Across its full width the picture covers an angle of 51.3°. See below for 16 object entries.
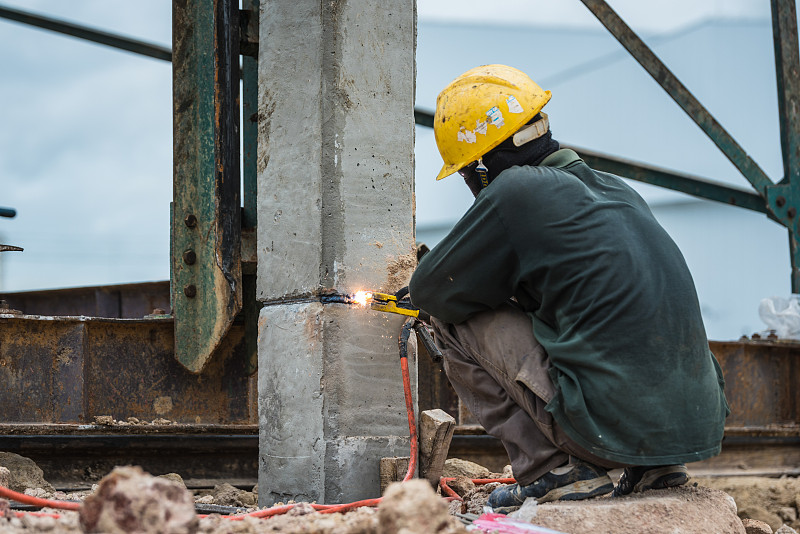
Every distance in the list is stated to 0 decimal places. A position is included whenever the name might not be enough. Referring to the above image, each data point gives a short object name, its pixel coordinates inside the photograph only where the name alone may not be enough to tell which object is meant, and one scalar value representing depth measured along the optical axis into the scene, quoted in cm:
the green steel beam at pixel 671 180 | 737
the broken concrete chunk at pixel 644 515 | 266
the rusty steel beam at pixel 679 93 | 655
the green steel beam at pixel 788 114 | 704
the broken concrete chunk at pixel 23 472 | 399
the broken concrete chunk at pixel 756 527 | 366
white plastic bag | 671
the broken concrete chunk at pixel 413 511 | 199
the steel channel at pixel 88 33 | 729
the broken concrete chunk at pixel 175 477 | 419
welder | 274
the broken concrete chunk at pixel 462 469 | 432
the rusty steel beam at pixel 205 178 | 421
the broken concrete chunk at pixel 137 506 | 189
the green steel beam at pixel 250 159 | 435
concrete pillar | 353
